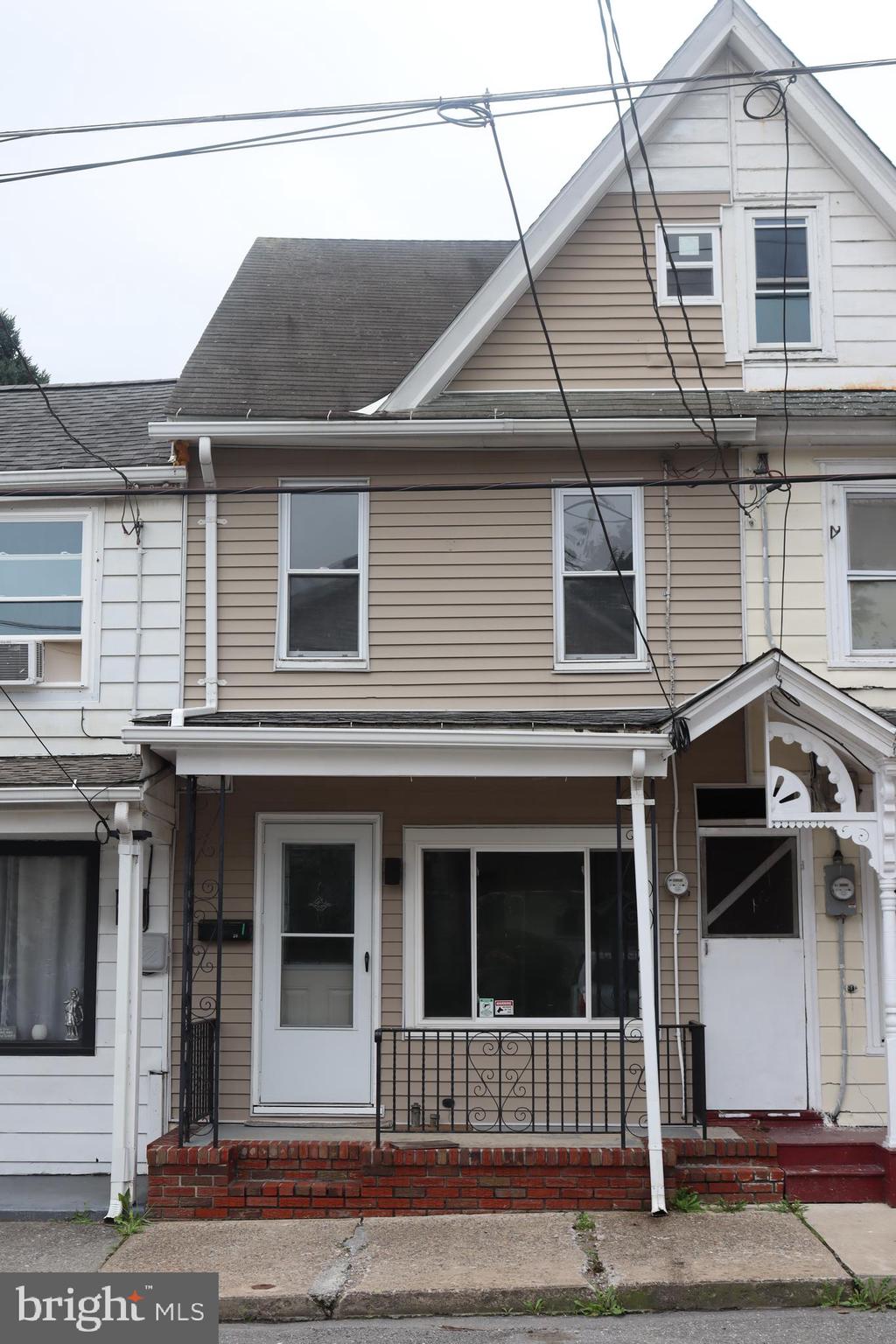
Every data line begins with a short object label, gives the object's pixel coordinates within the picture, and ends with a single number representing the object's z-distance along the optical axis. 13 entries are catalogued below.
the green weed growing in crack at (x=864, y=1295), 7.20
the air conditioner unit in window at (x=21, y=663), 10.48
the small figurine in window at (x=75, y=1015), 10.22
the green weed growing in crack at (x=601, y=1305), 7.13
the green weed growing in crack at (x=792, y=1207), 8.66
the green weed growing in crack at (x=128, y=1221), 8.48
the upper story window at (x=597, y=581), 10.59
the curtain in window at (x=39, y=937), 10.35
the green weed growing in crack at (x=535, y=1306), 7.16
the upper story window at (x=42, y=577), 10.76
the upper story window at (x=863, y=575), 10.46
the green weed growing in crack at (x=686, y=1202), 8.63
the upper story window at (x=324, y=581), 10.68
